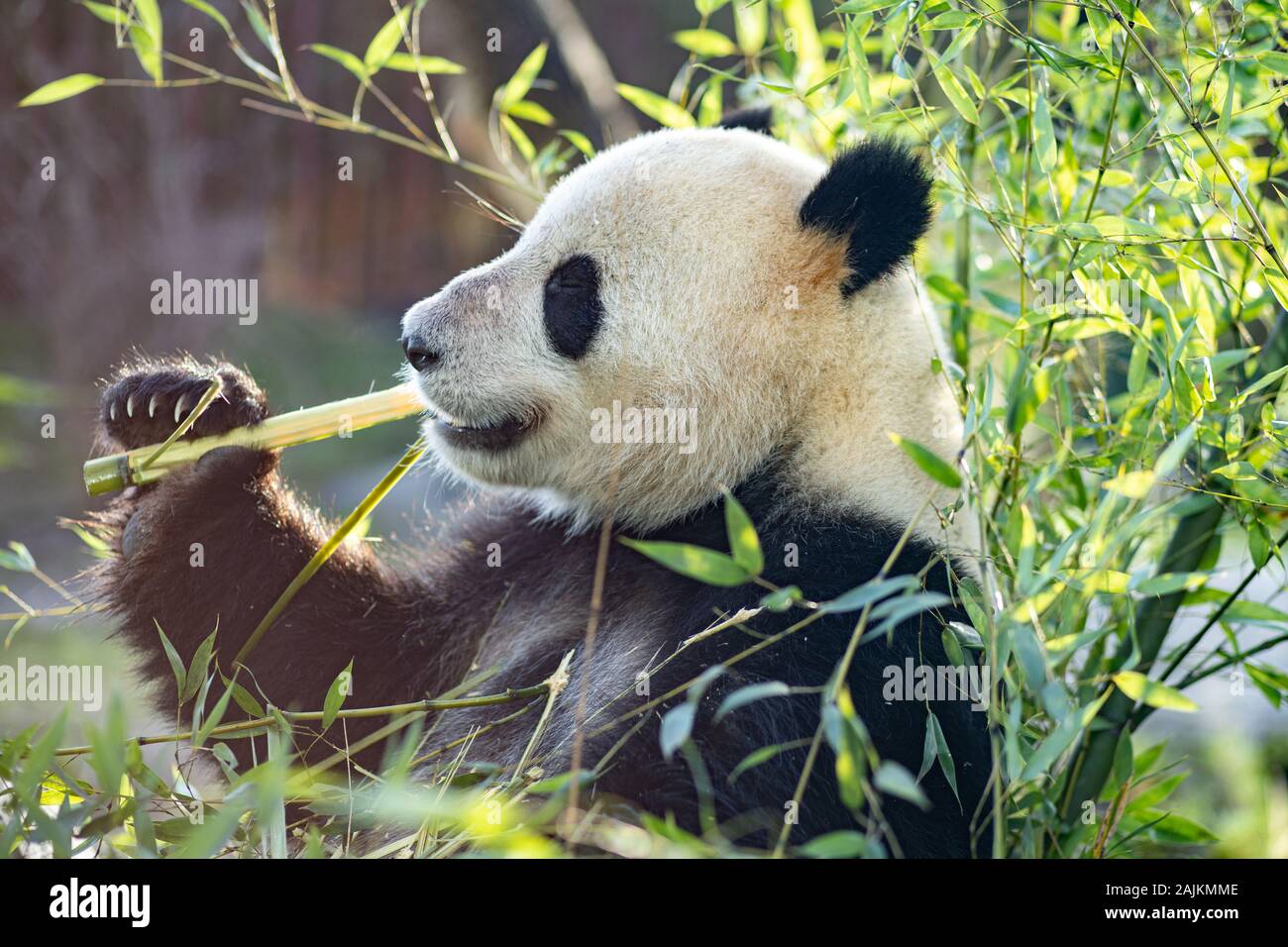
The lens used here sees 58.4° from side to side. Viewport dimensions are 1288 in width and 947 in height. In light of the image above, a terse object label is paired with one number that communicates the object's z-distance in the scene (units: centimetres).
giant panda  206
